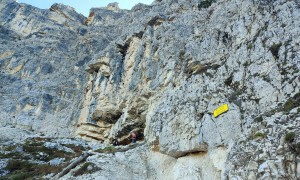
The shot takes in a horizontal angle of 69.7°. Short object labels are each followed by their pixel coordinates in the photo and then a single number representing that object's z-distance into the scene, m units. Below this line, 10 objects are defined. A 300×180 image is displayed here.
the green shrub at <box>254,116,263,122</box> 11.02
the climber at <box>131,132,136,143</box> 25.03
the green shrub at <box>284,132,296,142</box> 8.61
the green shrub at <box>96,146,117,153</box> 20.16
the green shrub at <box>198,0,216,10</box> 36.67
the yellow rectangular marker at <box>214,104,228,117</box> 15.37
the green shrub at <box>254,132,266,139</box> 9.74
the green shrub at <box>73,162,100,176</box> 16.34
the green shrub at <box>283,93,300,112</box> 10.51
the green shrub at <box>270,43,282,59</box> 16.05
